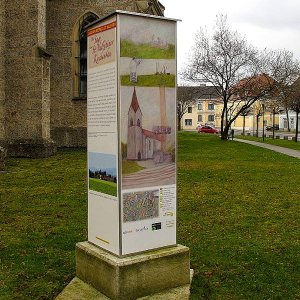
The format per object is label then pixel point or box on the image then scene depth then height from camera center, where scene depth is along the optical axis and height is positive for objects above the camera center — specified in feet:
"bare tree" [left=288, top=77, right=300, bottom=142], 132.67 +5.57
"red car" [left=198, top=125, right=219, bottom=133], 234.38 -5.45
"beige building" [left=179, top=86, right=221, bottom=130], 340.39 +2.71
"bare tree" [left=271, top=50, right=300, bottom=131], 130.00 +11.17
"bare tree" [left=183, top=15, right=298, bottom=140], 128.36 +12.66
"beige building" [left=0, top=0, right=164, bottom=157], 61.93 +4.74
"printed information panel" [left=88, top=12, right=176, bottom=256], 15.37 -0.45
